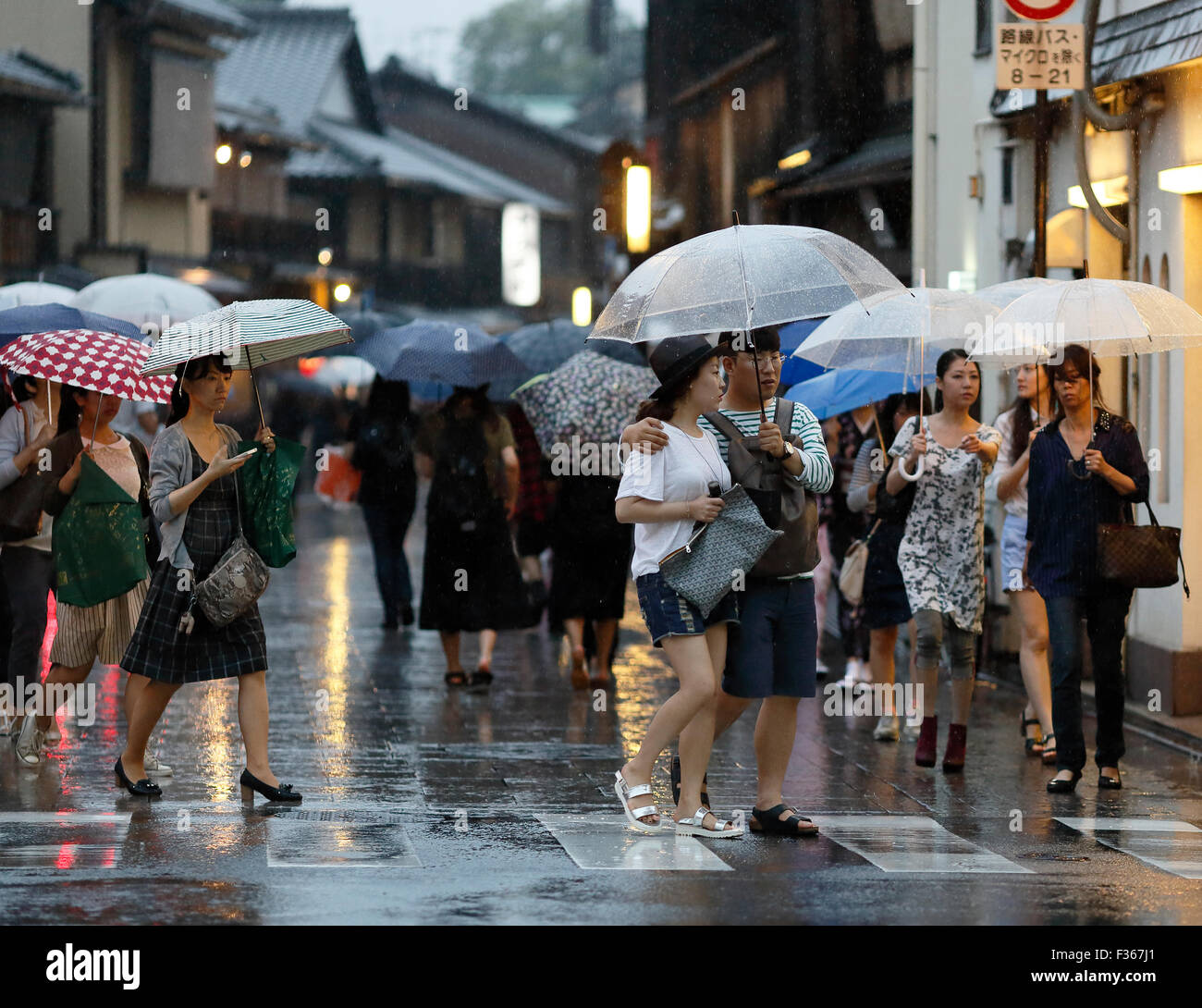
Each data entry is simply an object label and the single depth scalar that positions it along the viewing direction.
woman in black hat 14.63
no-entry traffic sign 21.36
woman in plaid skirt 16.08
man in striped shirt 14.95
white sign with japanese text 21.17
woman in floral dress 18.67
